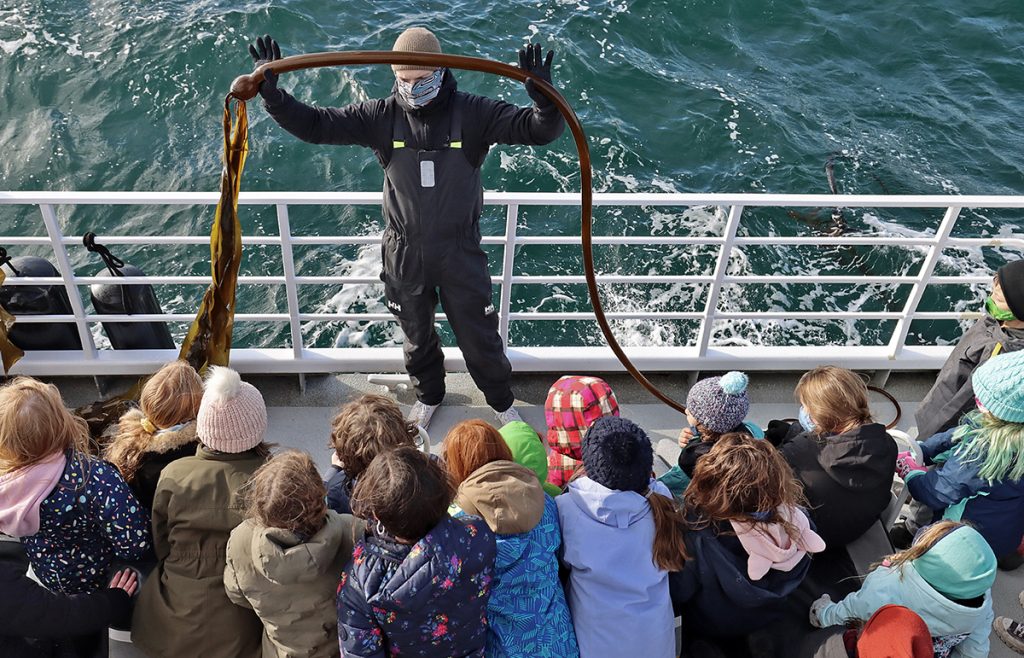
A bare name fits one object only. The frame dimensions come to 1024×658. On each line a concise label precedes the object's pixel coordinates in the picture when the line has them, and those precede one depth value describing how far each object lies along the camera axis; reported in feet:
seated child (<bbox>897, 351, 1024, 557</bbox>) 9.93
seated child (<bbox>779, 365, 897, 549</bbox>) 10.11
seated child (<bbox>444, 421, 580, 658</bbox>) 8.55
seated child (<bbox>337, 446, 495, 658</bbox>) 7.70
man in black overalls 11.23
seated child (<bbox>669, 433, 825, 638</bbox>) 8.79
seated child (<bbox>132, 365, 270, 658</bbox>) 8.88
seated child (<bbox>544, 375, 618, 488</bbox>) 11.38
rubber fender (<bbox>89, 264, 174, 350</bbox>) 14.60
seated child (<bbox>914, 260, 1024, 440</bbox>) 12.01
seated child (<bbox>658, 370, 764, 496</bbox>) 10.64
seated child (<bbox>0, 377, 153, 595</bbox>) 8.40
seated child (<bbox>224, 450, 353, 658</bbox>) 7.97
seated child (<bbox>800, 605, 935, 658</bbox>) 8.14
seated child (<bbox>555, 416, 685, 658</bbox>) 8.74
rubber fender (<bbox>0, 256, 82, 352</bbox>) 14.52
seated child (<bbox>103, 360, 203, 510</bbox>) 9.70
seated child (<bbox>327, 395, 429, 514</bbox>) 9.40
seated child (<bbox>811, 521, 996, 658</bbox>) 8.37
